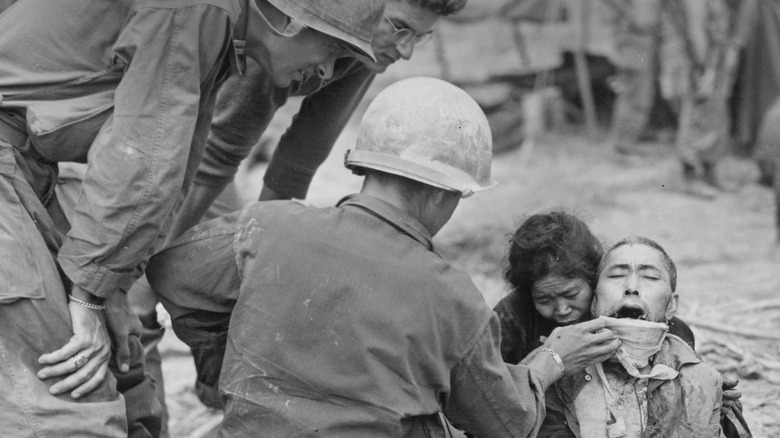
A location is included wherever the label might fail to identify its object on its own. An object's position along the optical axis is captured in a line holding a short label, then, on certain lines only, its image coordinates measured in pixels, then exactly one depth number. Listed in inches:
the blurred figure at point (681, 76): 560.7
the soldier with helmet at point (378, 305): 129.3
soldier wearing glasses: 195.9
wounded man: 160.2
